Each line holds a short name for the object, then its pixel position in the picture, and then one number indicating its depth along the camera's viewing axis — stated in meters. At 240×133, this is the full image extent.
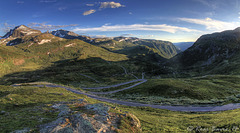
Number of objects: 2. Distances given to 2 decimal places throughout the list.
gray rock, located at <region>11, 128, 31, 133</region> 12.68
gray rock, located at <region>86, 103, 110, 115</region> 19.29
